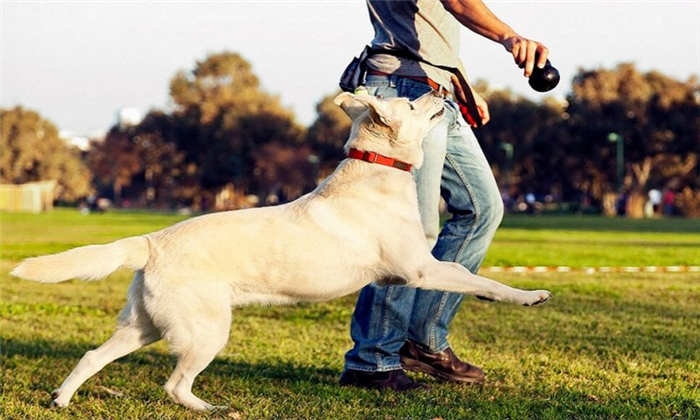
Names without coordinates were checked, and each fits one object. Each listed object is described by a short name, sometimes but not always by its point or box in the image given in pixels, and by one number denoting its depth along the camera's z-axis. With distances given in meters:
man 5.31
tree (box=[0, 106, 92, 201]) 87.94
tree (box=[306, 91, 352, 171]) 78.06
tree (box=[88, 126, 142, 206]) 91.69
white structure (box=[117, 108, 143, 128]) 94.74
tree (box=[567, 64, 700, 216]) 59.91
